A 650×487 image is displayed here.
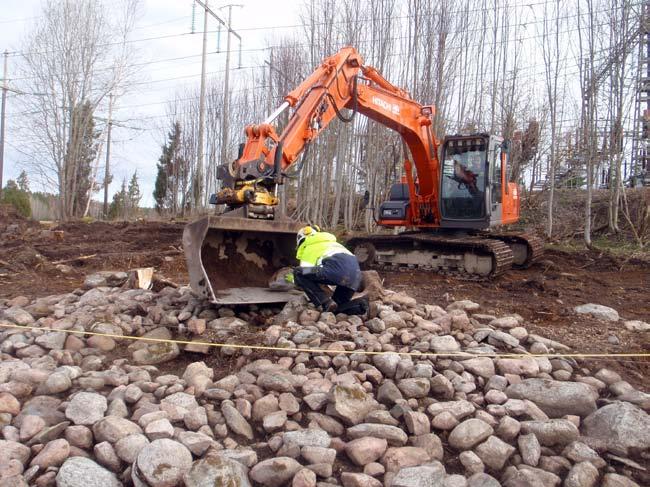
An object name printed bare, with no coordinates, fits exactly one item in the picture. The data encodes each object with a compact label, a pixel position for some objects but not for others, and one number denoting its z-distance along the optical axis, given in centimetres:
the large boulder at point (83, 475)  267
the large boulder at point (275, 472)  279
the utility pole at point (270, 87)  1872
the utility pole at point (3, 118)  2552
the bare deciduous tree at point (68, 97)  2041
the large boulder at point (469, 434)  316
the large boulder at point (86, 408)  323
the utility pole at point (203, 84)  1881
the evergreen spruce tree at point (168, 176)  2802
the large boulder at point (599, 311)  568
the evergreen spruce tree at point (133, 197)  3092
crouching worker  505
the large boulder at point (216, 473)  269
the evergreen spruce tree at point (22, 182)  3828
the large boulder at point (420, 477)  273
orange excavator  536
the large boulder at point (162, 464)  271
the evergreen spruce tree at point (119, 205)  2864
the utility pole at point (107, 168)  2644
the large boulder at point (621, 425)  318
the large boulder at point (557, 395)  359
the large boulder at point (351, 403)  340
